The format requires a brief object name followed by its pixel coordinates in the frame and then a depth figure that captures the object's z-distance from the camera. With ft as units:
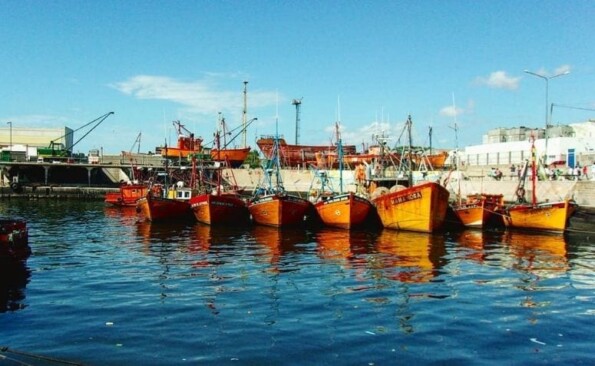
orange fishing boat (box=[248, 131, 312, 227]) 124.36
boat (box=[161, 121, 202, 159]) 288.84
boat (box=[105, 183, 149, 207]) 200.75
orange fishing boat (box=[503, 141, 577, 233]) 112.27
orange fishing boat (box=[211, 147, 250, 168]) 276.02
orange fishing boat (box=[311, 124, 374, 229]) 120.16
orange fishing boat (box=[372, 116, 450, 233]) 111.24
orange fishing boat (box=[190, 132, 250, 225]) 129.90
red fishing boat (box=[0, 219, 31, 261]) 62.54
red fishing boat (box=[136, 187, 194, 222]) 138.10
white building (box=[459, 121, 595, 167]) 213.05
